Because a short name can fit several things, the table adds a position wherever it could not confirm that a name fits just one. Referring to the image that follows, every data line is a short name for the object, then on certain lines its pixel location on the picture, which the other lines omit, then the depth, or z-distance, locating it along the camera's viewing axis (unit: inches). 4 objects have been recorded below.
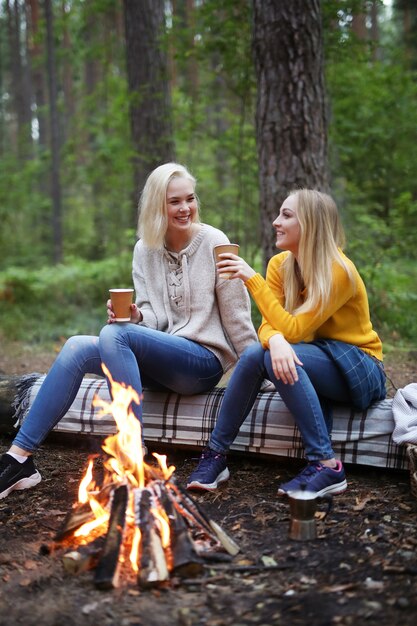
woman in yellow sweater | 125.1
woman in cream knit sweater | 132.8
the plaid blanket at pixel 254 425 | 136.2
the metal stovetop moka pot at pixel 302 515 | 106.3
